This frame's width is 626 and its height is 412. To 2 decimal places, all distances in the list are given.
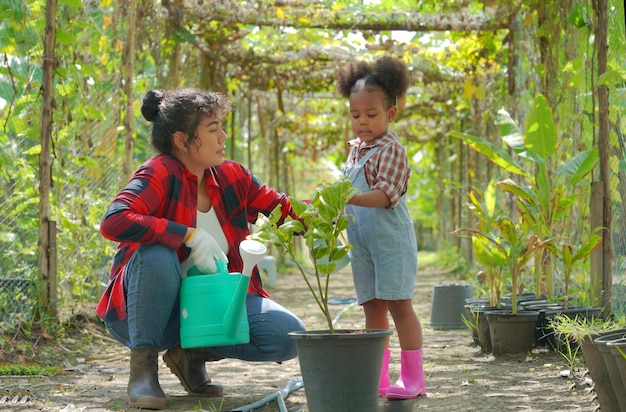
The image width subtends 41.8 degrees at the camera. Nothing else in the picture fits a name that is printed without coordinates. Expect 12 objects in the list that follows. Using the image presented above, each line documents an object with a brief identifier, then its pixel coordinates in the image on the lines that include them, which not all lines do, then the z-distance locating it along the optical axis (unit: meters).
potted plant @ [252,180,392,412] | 2.65
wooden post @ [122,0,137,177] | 5.93
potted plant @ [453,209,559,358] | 4.39
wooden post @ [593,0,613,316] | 4.53
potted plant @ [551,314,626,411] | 2.64
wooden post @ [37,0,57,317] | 4.83
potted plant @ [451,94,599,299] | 4.85
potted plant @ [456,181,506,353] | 4.75
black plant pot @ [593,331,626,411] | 2.46
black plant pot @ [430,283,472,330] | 6.18
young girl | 3.39
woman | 3.11
